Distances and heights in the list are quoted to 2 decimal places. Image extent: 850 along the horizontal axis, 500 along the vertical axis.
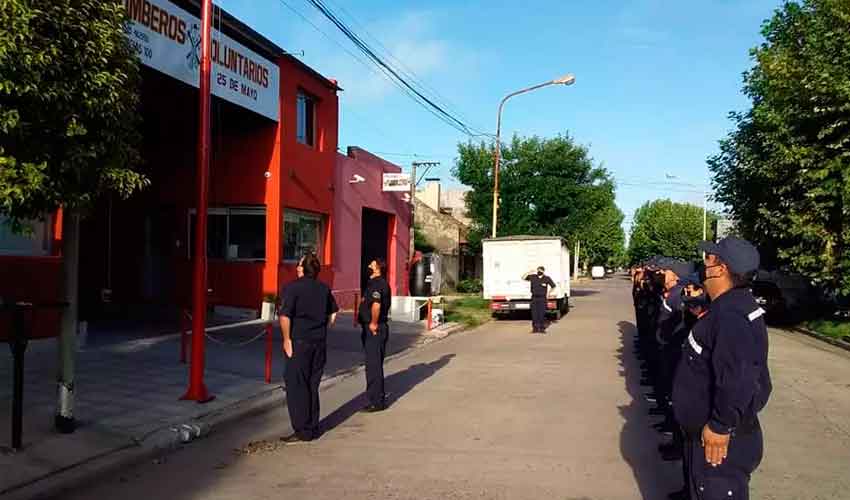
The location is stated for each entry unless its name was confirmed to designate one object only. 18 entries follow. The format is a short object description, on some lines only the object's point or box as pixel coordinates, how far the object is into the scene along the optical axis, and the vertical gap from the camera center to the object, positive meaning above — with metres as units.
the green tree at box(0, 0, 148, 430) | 5.12 +1.15
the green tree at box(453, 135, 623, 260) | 35.81 +3.93
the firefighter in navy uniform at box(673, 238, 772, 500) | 3.39 -0.53
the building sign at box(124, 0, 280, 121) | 13.05 +4.05
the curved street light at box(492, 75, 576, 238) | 28.56 +4.36
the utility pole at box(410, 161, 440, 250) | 26.24 +3.44
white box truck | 23.77 +0.04
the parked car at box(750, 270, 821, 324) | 25.06 -0.99
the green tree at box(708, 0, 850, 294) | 18.80 +3.58
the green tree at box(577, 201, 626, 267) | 88.38 +2.93
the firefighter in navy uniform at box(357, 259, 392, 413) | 8.73 -0.75
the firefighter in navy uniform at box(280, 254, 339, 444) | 7.20 -0.80
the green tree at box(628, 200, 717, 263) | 78.88 +4.36
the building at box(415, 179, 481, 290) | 40.03 +1.51
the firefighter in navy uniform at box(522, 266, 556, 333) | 19.28 -0.78
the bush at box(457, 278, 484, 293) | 40.16 -1.04
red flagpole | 8.47 +0.22
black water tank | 30.53 -0.49
